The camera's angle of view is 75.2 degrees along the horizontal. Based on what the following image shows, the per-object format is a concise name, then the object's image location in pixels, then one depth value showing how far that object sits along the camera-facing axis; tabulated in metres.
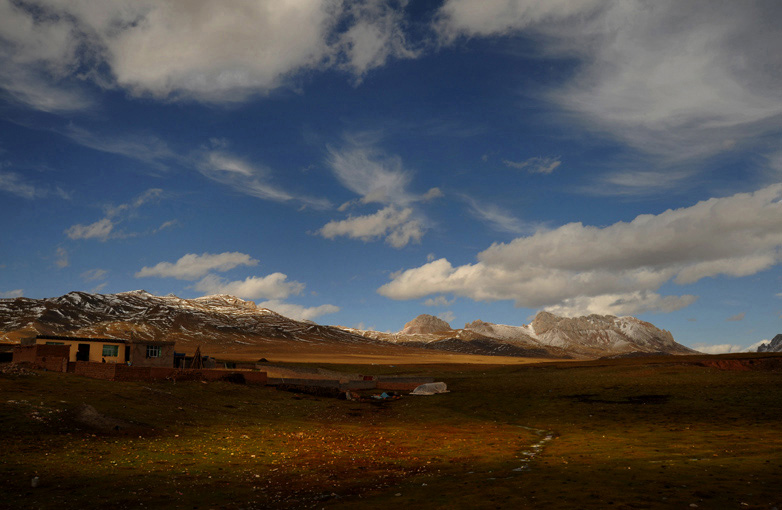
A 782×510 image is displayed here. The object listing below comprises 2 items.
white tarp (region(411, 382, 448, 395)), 78.69
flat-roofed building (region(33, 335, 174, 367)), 79.62
